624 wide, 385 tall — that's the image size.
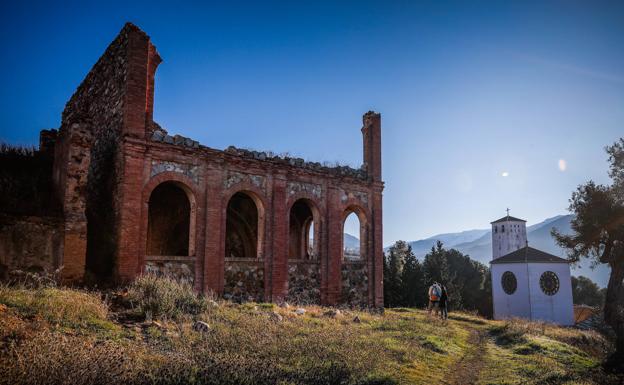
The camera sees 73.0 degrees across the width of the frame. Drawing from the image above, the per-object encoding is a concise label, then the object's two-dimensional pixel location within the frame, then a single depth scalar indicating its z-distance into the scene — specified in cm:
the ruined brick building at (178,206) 1180
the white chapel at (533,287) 3431
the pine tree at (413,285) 3459
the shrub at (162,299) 967
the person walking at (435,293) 1804
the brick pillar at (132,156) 1234
